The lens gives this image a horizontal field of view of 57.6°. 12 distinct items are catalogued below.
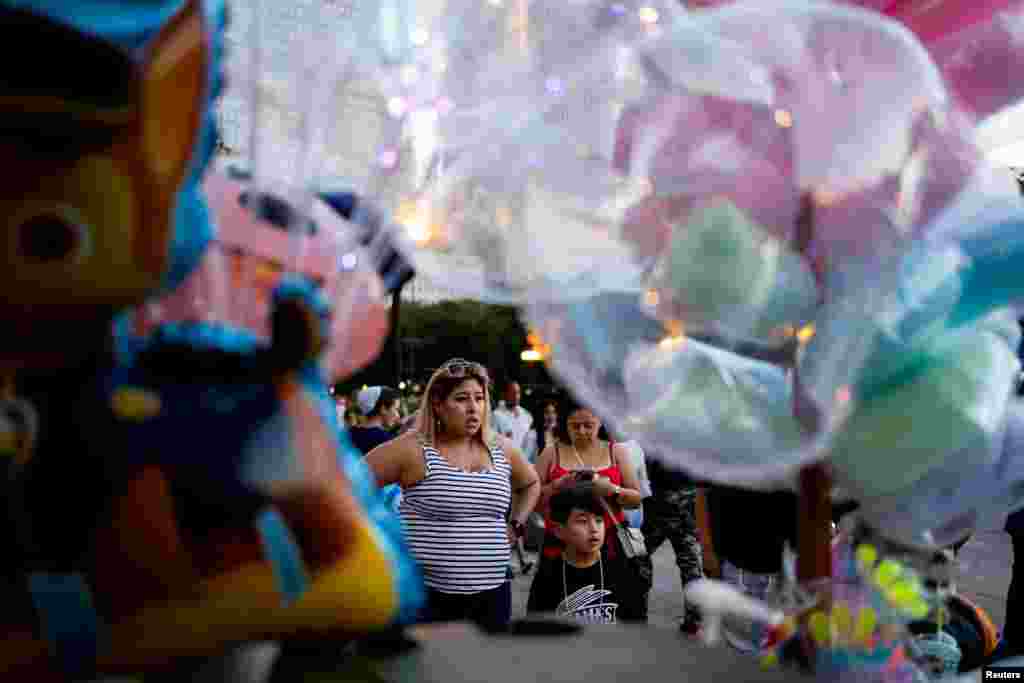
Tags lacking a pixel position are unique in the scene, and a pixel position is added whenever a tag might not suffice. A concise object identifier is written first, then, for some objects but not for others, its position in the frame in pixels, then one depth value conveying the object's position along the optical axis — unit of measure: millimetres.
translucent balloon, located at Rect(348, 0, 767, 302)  1089
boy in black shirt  2479
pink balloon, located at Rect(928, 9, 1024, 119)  1146
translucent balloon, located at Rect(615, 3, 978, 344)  996
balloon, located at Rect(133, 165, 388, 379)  918
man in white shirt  6039
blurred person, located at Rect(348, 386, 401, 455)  3910
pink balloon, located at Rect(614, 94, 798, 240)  1114
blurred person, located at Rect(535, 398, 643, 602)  3076
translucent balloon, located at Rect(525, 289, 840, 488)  1116
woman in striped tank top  2428
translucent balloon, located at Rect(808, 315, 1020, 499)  1078
